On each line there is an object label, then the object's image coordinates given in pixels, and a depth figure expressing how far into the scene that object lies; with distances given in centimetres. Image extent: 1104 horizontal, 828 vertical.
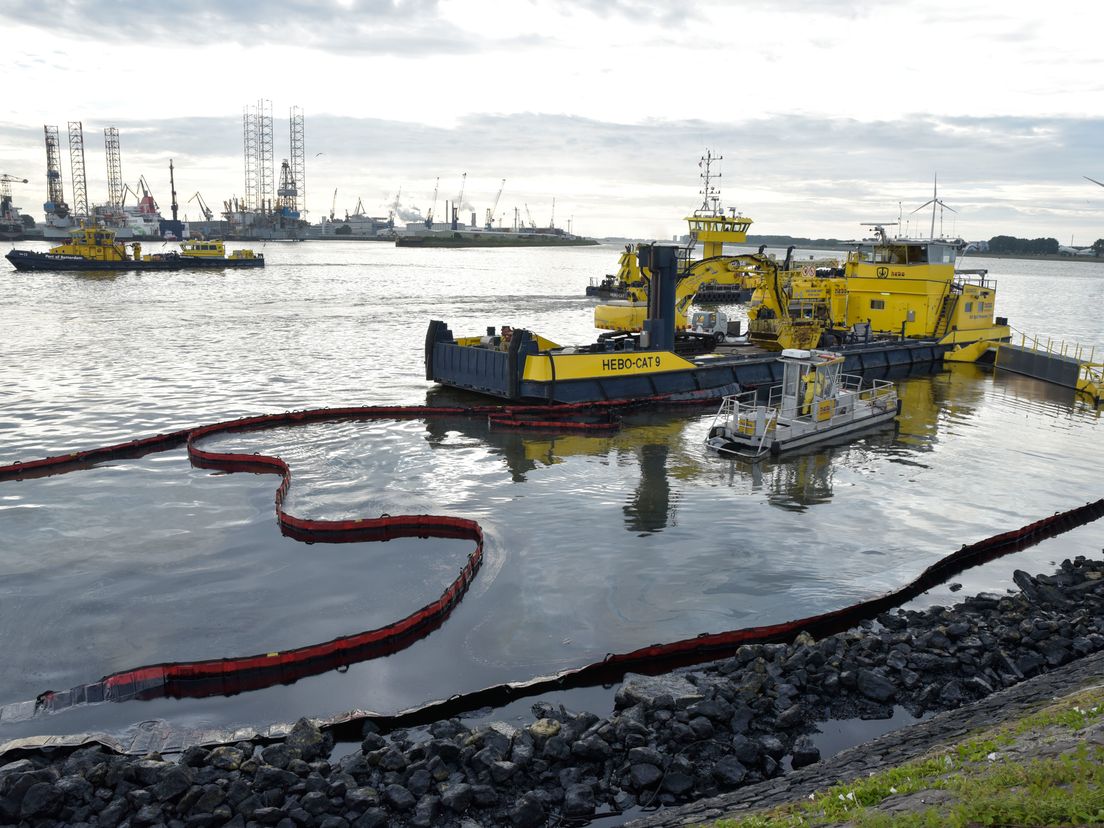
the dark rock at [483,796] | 813
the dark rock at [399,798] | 800
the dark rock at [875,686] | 1034
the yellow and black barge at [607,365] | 2653
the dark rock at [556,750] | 877
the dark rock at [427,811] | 784
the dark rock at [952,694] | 1034
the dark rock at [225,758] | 852
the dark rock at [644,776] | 855
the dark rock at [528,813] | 794
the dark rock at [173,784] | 795
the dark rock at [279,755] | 861
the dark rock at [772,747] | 909
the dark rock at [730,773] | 861
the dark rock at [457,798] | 801
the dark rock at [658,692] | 966
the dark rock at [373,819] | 770
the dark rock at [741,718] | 938
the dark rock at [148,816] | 764
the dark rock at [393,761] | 852
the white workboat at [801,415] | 2186
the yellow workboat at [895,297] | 3788
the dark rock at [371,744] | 902
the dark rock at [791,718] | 960
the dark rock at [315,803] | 780
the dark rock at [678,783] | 848
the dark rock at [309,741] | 895
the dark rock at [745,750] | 895
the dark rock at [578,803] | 818
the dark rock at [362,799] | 789
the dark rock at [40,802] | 768
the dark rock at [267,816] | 771
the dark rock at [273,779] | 816
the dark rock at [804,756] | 910
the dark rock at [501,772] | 843
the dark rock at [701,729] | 919
